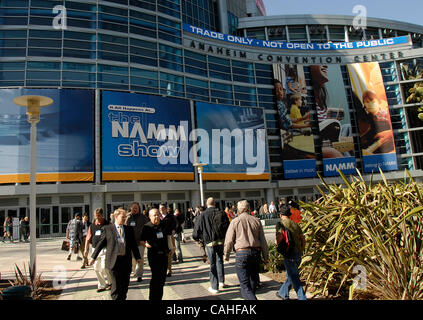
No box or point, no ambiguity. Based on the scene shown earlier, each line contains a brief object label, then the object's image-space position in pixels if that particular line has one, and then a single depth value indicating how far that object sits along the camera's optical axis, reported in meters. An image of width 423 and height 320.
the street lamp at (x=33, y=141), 7.23
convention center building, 28.59
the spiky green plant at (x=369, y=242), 4.82
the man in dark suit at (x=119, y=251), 5.47
